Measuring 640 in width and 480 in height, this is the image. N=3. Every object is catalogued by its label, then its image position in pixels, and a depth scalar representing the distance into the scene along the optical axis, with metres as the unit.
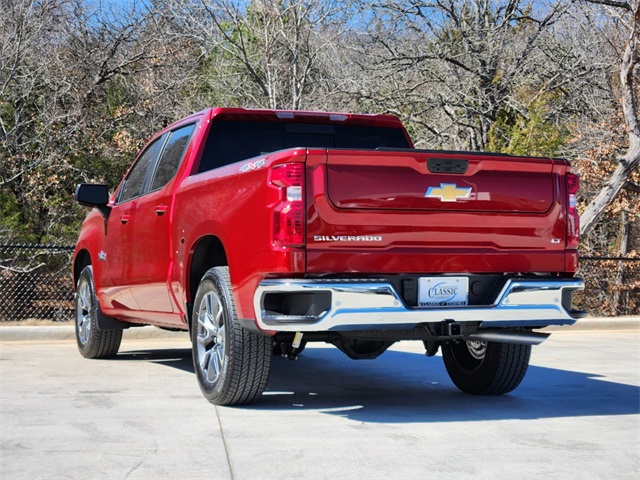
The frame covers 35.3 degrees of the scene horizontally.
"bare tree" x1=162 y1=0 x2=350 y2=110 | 20.00
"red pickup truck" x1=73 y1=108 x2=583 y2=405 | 5.93
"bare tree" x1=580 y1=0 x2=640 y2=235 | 18.97
